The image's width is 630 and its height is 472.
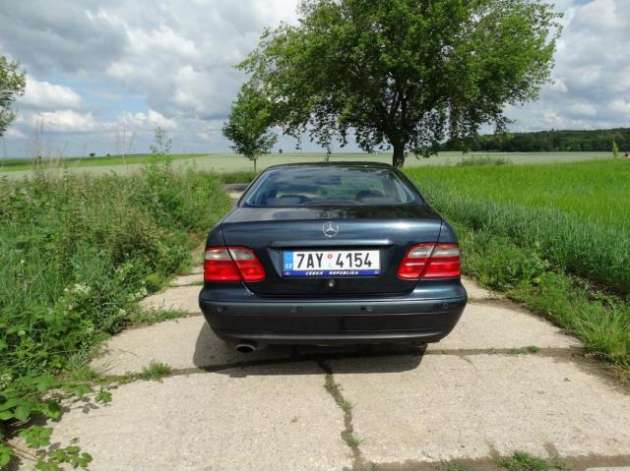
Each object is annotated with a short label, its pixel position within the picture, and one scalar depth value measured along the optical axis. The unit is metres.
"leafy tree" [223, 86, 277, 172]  23.05
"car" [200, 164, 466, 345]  2.55
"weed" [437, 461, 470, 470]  1.99
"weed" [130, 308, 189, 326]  4.01
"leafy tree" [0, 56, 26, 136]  29.86
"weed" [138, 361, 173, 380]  2.94
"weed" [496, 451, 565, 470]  1.99
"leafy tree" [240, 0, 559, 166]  18.81
